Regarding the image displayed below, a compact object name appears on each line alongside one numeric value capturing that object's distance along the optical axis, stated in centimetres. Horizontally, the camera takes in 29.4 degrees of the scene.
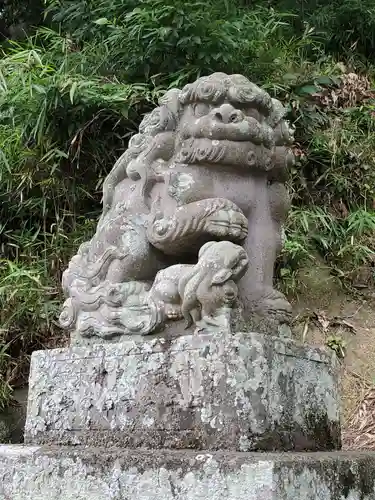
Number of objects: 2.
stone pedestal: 192
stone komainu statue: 218
